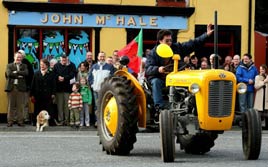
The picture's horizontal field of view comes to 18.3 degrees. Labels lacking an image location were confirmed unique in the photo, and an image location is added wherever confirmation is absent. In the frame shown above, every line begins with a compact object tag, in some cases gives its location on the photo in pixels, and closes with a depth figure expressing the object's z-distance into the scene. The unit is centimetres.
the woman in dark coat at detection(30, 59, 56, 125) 2233
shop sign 2458
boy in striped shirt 2234
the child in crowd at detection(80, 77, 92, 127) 2266
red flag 1826
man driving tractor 1320
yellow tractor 1222
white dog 2158
